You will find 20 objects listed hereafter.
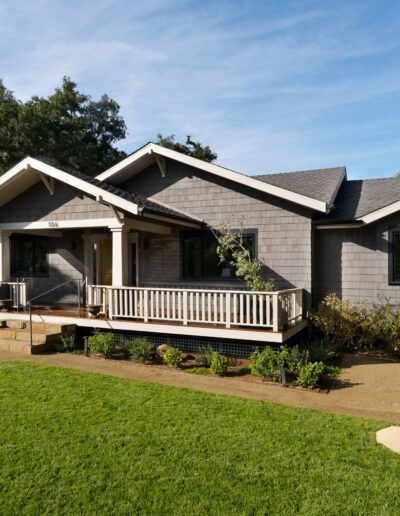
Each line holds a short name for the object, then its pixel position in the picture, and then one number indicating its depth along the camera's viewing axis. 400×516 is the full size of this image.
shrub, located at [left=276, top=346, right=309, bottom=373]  7.51
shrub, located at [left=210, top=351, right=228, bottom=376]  7.82
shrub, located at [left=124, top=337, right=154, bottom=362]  8.75
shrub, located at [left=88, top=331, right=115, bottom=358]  8.99
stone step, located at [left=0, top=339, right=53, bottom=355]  9.24
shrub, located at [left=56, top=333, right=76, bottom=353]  9.57
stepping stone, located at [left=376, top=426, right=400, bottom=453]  4.74
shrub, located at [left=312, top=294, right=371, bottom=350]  10.07
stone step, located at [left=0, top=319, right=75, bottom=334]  10.03
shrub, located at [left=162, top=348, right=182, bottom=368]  8.25
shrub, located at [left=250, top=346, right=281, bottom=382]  7.48
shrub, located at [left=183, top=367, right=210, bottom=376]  8.03
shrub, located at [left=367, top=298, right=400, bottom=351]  9.45
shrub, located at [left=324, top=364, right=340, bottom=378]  7.97
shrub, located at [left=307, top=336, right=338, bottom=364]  8.61
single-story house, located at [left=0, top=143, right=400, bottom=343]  9.52
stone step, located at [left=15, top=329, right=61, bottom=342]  9.67
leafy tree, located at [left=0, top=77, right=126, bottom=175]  26.89
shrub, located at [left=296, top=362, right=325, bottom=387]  7.06
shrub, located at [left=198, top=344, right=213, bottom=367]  8.46
